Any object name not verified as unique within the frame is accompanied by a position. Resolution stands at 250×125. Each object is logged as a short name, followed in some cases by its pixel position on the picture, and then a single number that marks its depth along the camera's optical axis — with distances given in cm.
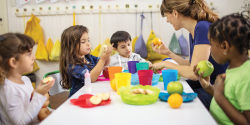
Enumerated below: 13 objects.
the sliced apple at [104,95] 87
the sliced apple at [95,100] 83
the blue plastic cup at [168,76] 109
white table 67
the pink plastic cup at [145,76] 113
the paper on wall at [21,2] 338
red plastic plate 83
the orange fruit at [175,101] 77
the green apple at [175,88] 91
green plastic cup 143
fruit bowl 83
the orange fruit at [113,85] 108
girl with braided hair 74
